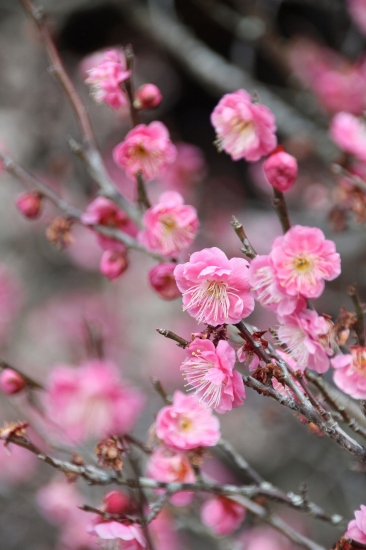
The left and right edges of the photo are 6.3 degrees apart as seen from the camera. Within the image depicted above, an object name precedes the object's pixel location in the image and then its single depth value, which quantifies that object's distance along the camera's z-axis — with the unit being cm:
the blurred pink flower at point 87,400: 124
